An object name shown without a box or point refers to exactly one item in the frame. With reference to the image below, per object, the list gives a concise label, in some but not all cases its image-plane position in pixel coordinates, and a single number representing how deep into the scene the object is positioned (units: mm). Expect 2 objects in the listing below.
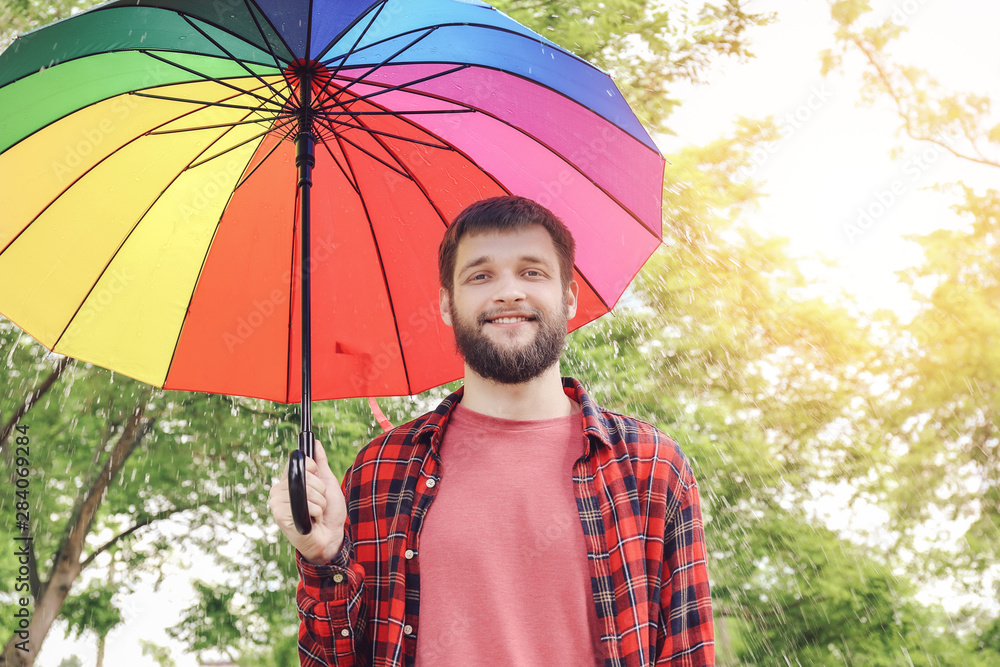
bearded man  1940
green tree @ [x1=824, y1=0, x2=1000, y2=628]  8445
